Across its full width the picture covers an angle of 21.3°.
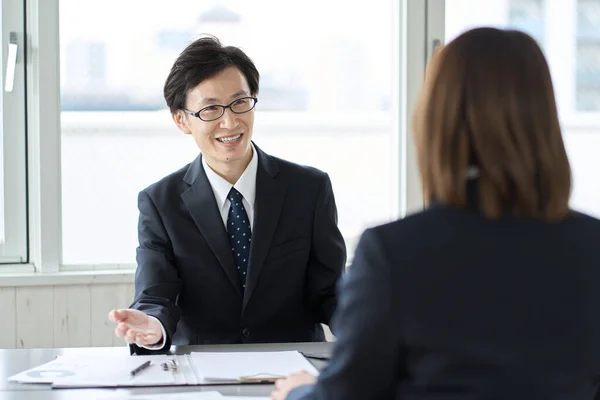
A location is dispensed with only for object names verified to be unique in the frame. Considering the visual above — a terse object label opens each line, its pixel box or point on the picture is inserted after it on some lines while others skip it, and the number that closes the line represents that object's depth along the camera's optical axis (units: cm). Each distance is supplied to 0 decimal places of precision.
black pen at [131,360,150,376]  271
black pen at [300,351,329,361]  280
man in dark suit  310
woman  196
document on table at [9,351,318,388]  267
